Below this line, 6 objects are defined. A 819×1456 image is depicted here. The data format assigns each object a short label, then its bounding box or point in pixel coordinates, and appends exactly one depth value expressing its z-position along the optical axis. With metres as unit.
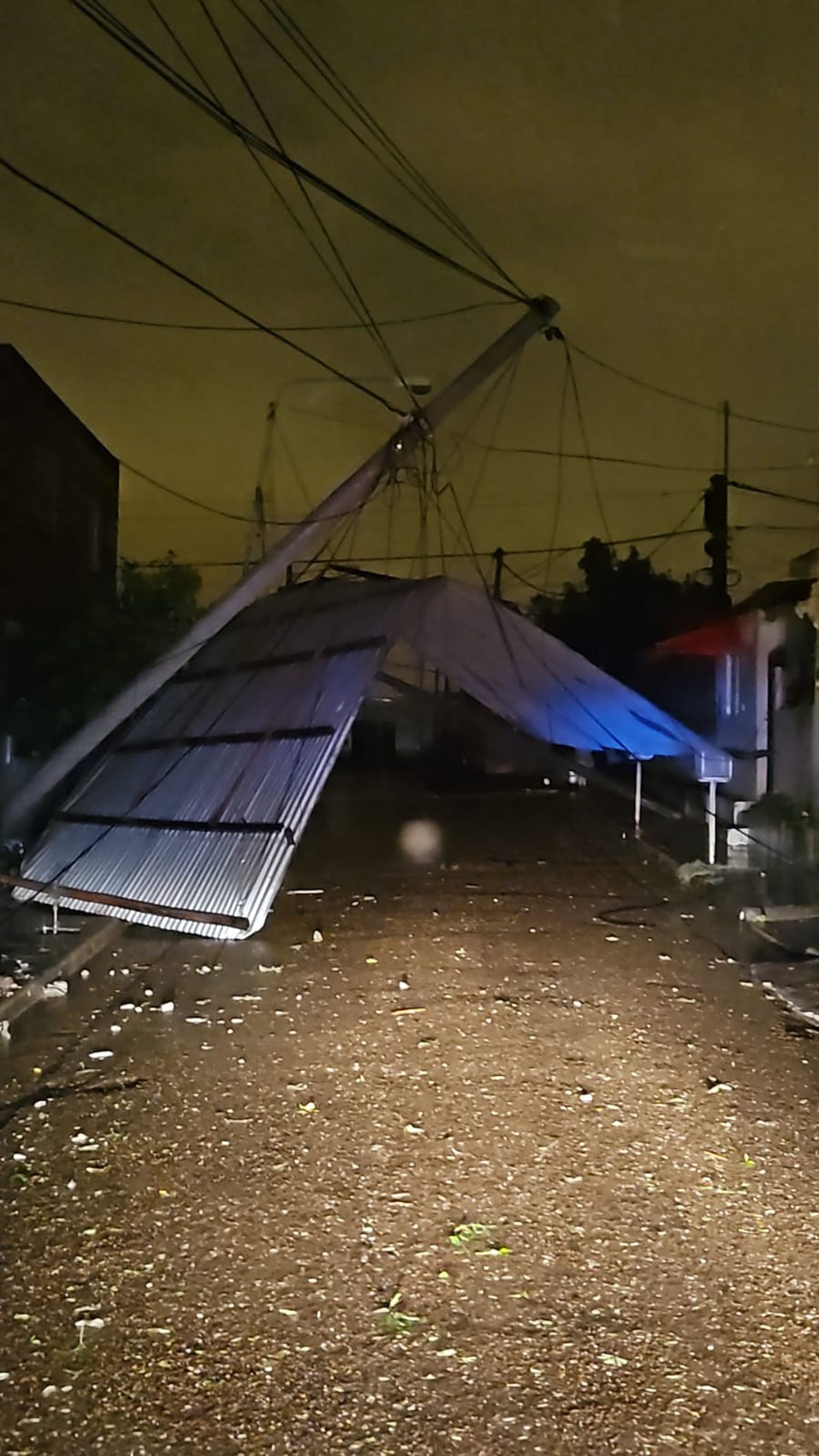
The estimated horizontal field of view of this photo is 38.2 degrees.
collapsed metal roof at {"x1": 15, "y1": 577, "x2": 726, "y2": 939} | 10.63
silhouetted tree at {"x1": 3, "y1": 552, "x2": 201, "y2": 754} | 16.52
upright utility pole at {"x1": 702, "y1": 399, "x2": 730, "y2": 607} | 24.17
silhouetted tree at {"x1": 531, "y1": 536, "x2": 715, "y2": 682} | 35.12
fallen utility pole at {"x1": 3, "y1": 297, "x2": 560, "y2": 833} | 13.58
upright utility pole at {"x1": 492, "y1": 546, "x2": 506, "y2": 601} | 32.28
